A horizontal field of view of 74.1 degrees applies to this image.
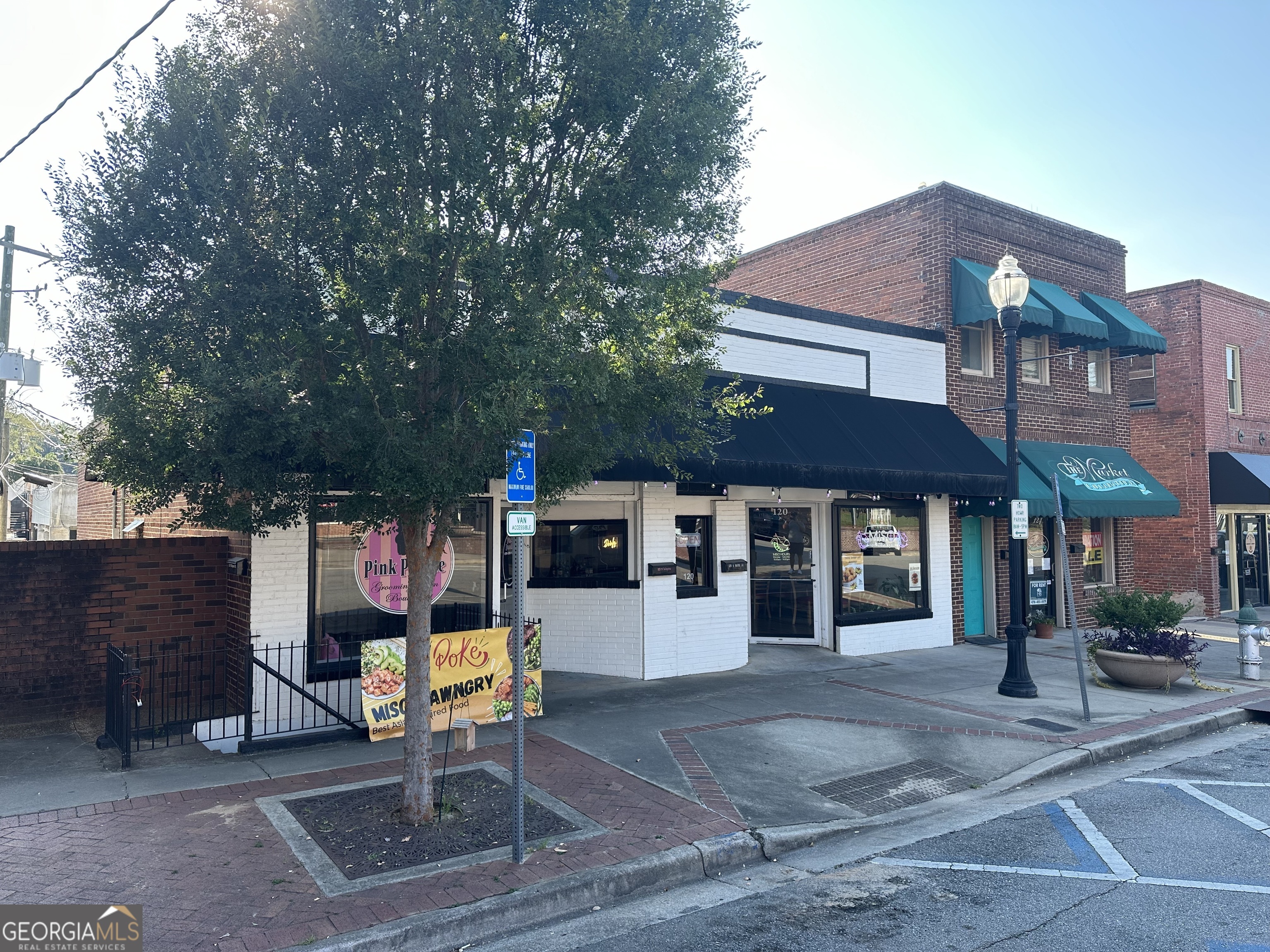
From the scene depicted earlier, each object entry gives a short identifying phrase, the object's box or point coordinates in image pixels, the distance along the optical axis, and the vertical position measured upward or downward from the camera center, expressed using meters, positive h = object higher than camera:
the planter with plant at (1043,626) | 15.63 -1.88
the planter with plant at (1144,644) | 11.09 -1.61
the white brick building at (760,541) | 9.73 -0.18
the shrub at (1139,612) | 11.25 -1.17
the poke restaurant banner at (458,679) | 8.15 -1.54
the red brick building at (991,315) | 15.11 +3.82
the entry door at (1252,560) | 20.52 -0.89
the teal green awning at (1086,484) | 14.81 +0.78
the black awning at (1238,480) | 18.48 +1.00
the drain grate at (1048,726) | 9.02 -2.17
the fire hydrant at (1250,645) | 11.94 -1.72
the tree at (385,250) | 5.39 +1.86
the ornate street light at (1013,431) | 10.45 +1.21
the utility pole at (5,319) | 16.73 +4.26
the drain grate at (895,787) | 6.96 -2.26
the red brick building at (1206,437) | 19.05 +2.07
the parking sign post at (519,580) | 5.33 -0.34
